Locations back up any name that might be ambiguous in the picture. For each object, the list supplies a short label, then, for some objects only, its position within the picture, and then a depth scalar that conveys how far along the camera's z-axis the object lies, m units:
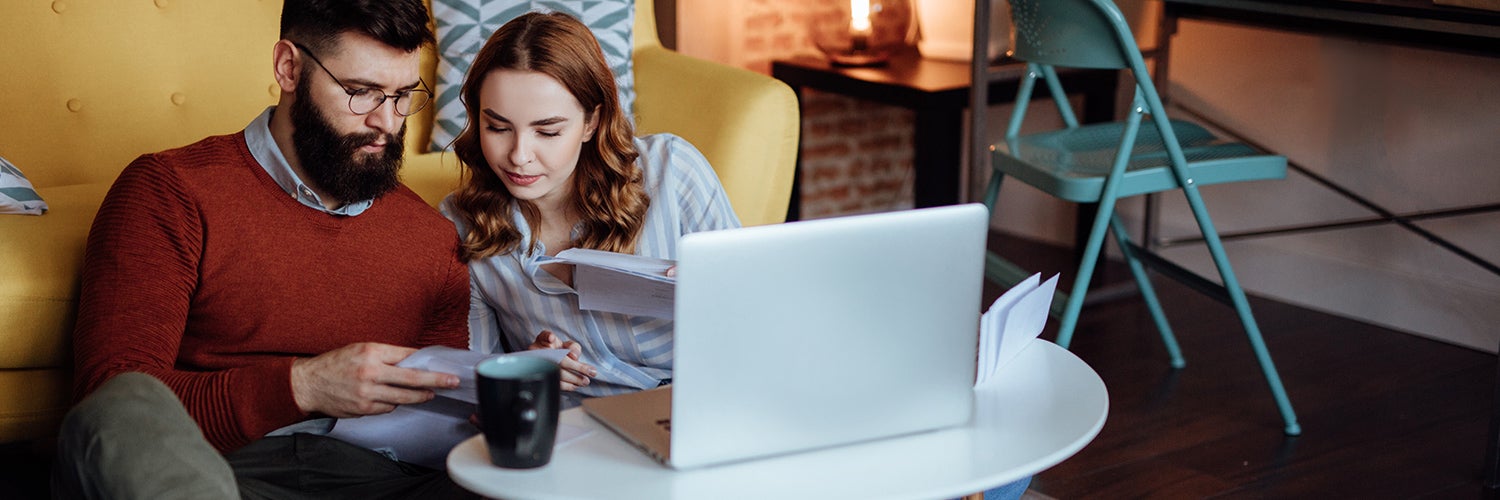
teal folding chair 2.36
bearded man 1.44
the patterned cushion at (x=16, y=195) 2.12
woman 1.66
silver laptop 1.05
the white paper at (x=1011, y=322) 1.32
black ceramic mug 1.06
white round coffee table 1.08
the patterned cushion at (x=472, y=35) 2.77
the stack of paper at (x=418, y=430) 1.49
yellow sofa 2.55
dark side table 3.27
